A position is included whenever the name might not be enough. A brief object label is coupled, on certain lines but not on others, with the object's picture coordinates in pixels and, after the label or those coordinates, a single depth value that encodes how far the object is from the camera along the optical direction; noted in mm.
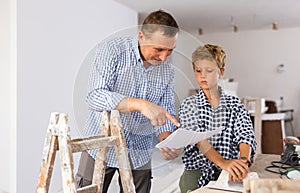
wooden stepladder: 1004
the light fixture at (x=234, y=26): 5485
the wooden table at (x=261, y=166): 975
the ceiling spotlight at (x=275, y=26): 5694
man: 1002
